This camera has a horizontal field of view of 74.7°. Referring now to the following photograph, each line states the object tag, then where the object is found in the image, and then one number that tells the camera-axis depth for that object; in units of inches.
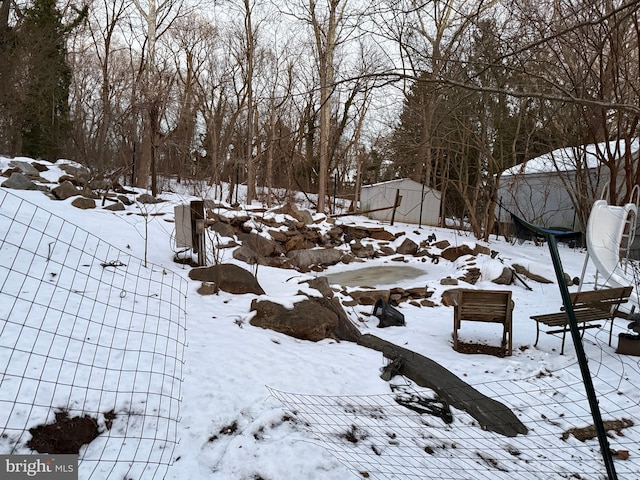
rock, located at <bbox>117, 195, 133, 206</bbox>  407.2
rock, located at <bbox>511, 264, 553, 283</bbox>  323.3
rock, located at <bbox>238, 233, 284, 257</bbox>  377.1
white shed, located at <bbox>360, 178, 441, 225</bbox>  669.3
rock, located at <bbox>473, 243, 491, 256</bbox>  406.0
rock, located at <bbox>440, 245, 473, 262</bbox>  421.4
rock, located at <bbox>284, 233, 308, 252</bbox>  427.5
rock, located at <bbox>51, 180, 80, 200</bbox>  366.0
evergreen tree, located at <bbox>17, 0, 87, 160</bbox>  641.6
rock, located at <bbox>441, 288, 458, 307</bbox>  279.0
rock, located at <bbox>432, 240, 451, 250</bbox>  461.4
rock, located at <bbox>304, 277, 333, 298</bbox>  250.3
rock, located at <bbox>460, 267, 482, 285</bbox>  329.0
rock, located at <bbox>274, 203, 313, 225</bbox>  485.7
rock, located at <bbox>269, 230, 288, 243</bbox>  426.5
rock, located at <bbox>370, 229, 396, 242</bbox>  501.0
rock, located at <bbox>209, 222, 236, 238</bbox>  384.2
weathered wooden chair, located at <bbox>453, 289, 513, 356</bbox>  194.2
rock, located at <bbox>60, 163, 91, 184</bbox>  434.0
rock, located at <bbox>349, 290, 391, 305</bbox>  276.8
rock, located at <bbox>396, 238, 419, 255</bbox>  466.1
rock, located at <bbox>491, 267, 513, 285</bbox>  313.0
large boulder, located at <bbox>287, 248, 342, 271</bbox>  402.0
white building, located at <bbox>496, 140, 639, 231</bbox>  511.5
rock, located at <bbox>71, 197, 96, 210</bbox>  353.7
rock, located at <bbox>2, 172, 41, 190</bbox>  350.4
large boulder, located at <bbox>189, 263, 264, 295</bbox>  224.1
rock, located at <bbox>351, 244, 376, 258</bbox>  460.3
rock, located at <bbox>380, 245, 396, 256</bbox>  466.6
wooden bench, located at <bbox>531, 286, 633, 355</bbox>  175.9
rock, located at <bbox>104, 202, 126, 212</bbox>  374.9
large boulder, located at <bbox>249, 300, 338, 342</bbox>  182.7
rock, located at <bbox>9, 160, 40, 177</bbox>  407.2
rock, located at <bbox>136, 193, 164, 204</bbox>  426.0
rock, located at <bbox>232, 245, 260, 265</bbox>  332.2
